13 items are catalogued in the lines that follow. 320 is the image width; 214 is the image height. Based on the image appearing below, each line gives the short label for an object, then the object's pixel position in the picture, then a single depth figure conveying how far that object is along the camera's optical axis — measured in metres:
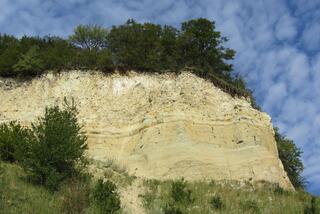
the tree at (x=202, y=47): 34.91
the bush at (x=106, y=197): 21.39
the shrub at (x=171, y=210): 21.52
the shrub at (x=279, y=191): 27.44
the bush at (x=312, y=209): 22.64
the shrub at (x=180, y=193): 24.03
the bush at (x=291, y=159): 40.09
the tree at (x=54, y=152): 23.64
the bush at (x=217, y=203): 23.70
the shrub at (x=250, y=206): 23.58
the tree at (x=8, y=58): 35.09
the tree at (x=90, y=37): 37.00
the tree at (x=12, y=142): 26.09
